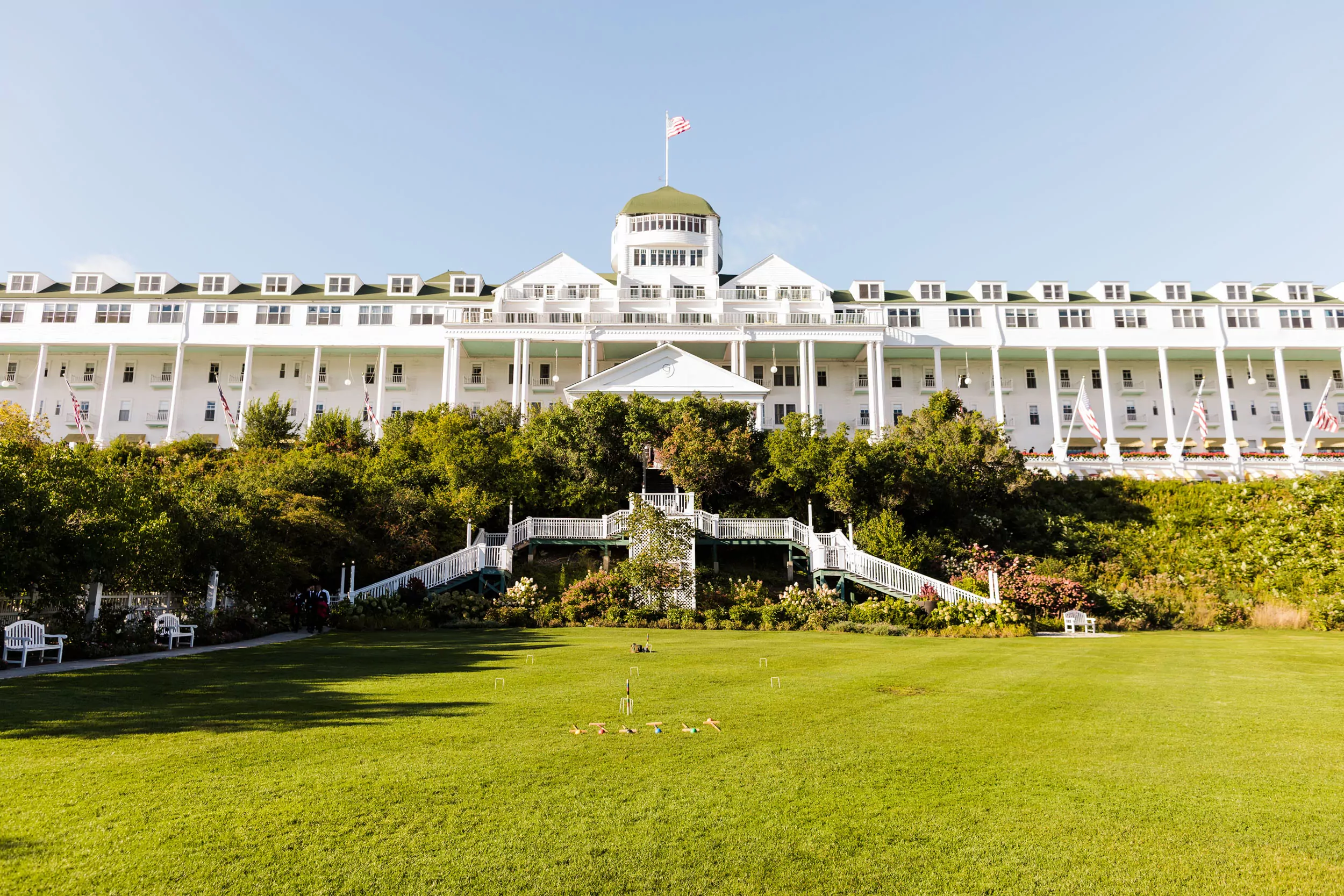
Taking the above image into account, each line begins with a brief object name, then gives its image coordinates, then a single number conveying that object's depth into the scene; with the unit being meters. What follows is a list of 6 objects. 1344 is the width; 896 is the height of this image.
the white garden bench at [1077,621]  23.03
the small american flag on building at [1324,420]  38.69
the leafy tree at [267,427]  40.91
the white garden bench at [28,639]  13.34
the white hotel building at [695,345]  54.03
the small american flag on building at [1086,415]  39.28
